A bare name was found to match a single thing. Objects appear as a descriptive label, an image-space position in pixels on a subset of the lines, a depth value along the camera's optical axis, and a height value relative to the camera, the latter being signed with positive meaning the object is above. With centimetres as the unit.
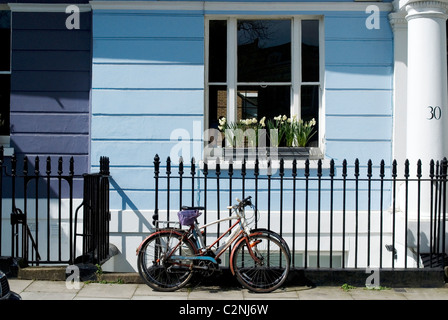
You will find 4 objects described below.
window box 845 +21
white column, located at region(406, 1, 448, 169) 770 +110
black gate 852 -55
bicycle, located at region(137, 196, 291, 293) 671 -96
